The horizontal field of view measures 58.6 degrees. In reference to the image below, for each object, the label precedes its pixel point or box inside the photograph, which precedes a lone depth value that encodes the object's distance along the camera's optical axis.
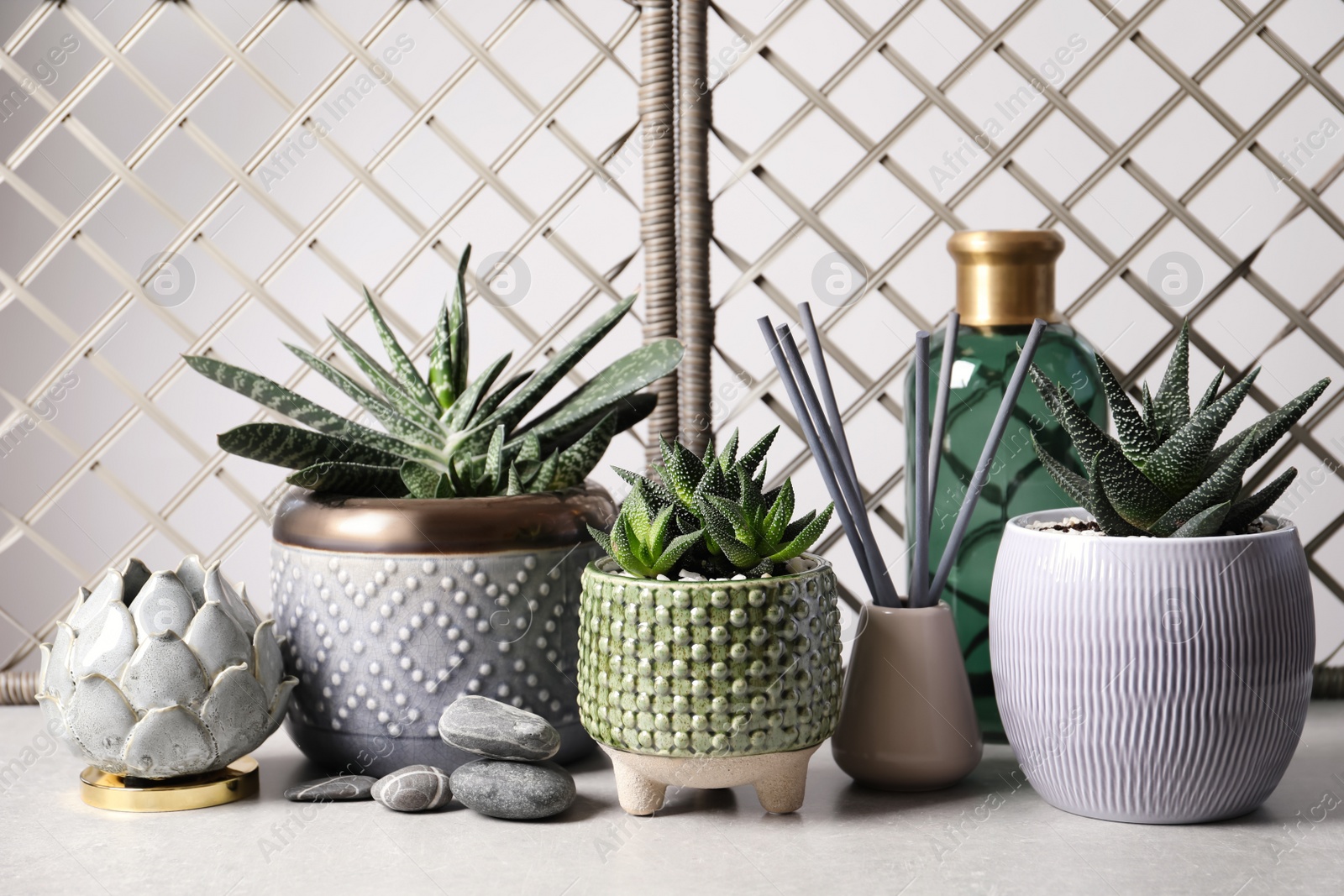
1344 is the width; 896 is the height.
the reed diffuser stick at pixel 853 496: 0.61
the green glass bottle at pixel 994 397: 0.67
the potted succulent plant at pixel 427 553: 0.61
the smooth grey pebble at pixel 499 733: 0.58
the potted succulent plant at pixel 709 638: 0.54
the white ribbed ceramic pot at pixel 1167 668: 0.53
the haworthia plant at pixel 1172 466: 0.54
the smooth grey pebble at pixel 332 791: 0.61
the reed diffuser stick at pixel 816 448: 0.60
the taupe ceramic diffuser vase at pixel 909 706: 0.61
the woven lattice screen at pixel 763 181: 0.76
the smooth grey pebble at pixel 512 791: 0.58
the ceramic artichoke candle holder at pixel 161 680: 0.57
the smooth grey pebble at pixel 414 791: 0.59
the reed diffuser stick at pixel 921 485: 0.62
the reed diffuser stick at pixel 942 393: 0.63
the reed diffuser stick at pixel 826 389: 0.62
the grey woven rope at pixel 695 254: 0.75
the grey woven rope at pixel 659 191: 0.74
